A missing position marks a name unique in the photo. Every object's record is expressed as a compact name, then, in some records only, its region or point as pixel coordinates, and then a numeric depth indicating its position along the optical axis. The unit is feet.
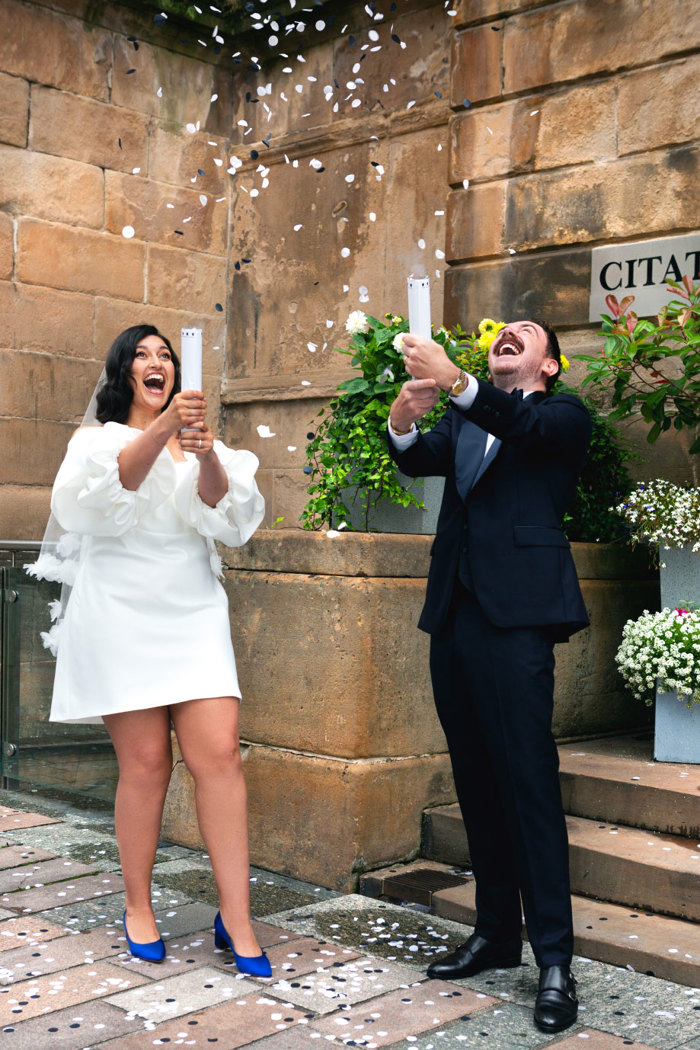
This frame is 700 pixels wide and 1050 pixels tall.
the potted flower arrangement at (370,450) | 15.60
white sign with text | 18.19
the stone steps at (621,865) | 11.98
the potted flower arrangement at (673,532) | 15.65
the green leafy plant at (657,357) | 15.94
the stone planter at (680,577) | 15.85
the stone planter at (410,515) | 15.89
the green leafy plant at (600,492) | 17.90
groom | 10.50
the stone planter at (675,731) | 15.11
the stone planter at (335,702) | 14.62
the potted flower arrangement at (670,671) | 14.78
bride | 11.62
